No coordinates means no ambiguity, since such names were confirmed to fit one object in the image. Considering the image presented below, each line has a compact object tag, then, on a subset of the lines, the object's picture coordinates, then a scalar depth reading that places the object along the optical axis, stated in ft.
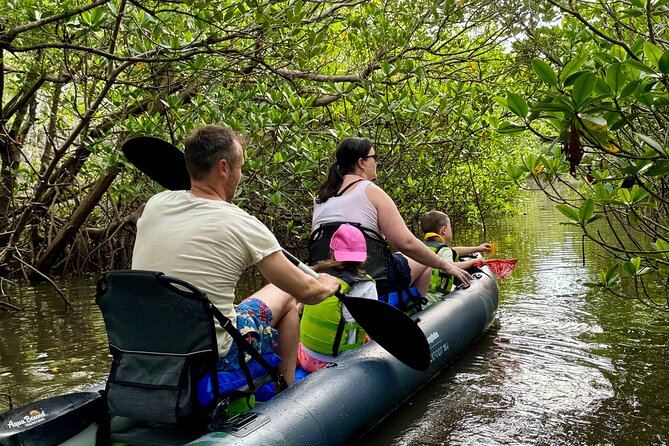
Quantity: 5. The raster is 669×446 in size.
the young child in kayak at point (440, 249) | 16.23
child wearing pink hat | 11.16
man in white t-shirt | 7.82
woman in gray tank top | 12.92
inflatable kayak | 7.90
